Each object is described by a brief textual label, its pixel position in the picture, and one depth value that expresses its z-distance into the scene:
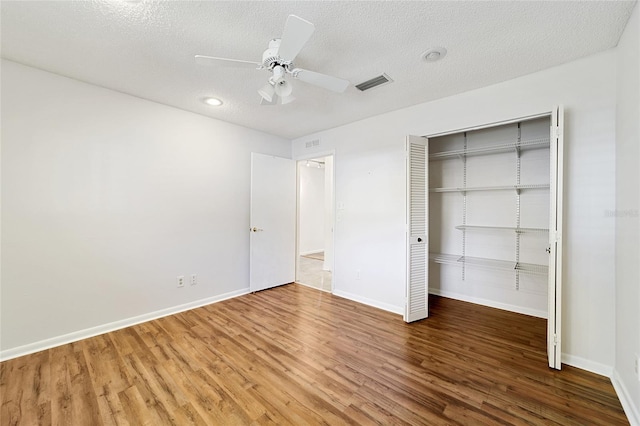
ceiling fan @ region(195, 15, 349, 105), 1.48
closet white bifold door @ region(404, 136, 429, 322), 2.98
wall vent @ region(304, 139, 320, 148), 4.28
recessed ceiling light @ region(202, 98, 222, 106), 3.01
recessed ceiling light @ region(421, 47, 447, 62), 2.04
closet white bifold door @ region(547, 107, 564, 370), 2.07
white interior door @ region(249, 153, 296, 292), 4.05
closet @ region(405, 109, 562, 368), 3.04
